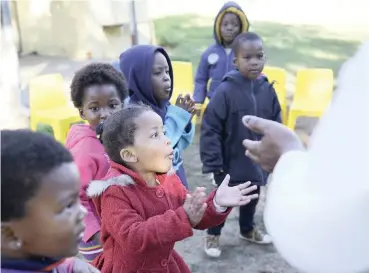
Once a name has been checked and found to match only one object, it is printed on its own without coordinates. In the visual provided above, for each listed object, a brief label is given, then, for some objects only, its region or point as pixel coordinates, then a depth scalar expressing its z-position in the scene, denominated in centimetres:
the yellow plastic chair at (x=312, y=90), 554
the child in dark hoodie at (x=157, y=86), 271
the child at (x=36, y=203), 118
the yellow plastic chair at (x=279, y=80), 569
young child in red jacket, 183
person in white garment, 123
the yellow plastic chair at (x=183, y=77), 611
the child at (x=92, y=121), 224
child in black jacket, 341
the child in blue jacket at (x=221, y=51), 462
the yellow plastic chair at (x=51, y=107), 515
